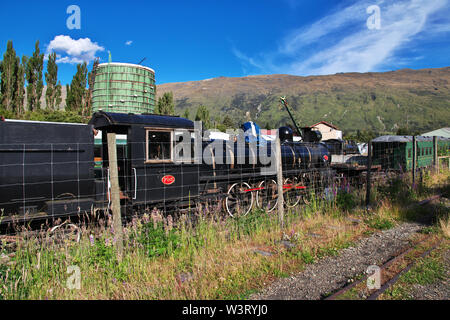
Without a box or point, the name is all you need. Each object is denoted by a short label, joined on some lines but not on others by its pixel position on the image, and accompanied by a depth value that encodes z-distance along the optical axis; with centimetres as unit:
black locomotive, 537
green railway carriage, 1777
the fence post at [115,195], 406
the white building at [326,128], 7101
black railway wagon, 527
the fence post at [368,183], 802
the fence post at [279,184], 618
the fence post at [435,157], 1295
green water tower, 1819
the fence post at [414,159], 989
